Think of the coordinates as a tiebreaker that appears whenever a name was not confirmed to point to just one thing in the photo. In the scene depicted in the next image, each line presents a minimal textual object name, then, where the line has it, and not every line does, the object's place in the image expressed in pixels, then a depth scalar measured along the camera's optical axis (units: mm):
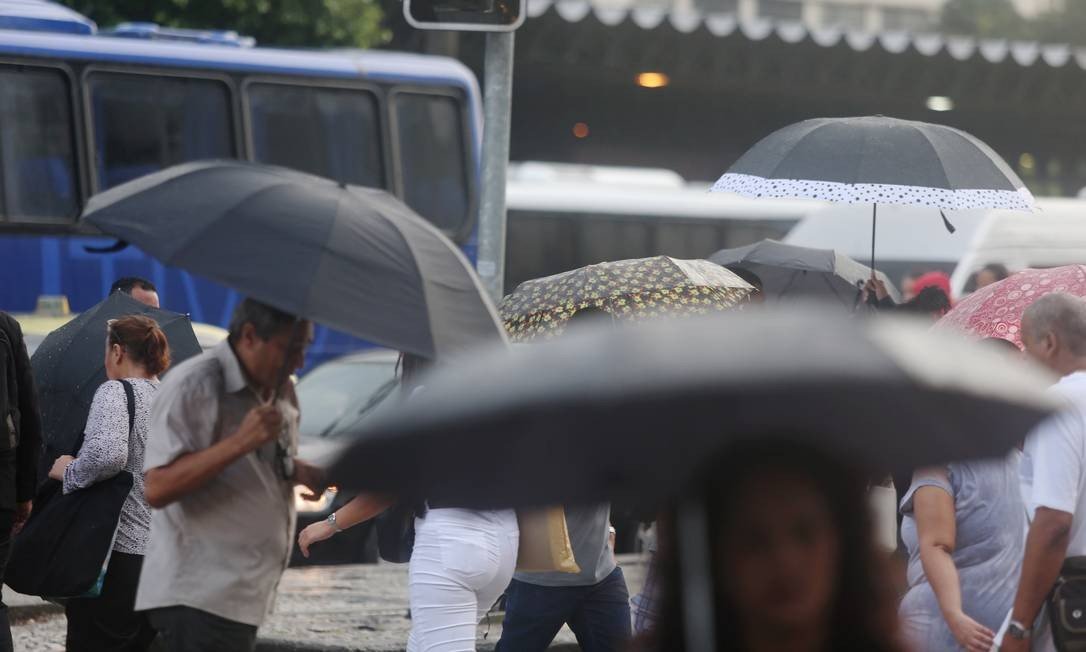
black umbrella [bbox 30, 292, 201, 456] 12906
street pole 15641
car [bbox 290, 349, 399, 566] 22516
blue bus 28531
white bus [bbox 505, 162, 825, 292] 46187
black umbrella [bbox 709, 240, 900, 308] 17859
